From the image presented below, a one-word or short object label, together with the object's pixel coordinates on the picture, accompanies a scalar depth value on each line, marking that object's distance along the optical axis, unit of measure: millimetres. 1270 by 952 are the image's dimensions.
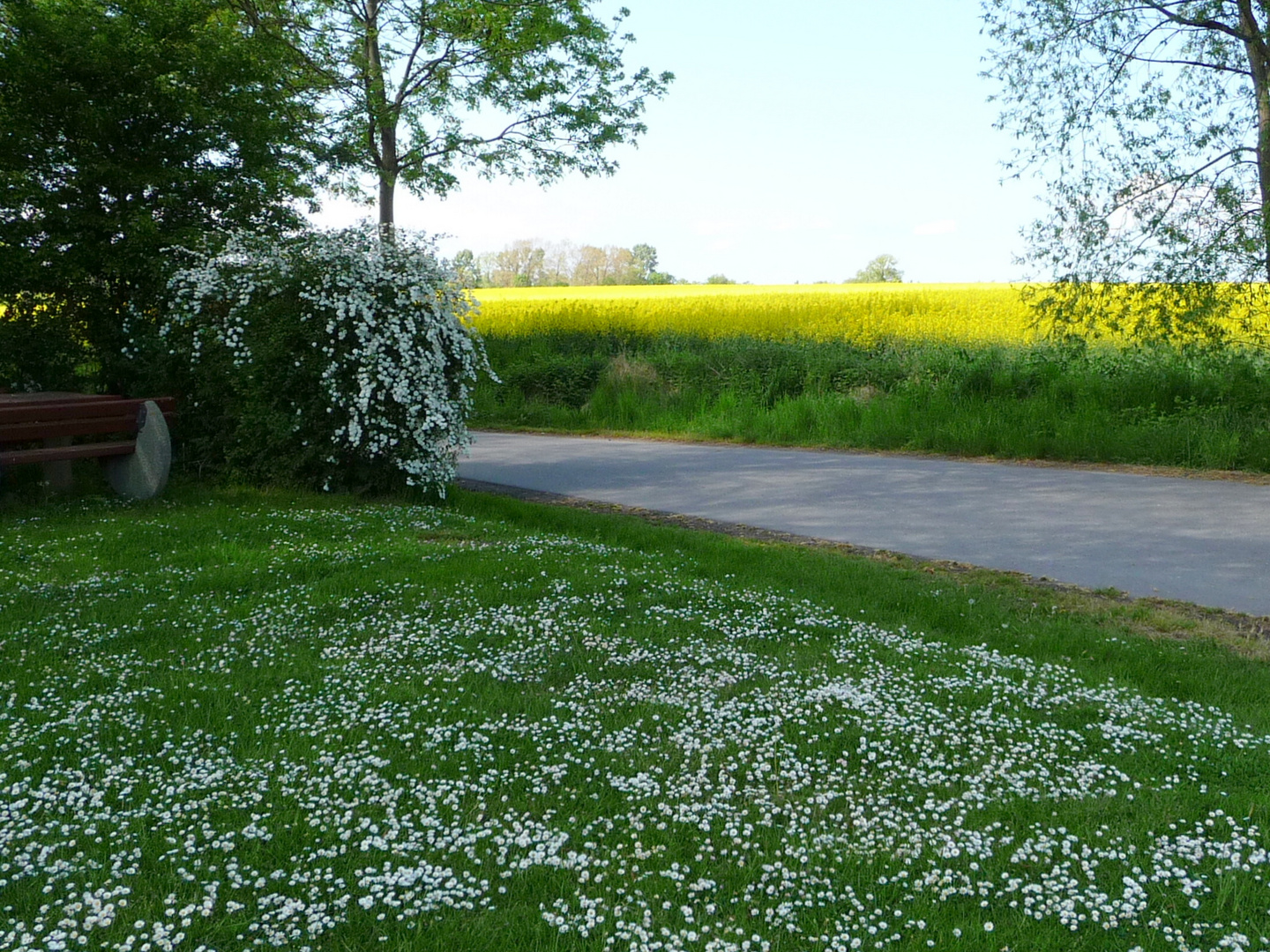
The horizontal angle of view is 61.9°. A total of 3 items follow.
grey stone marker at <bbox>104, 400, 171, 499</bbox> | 10234
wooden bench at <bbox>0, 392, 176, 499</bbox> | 9578
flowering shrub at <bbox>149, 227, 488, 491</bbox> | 10453
